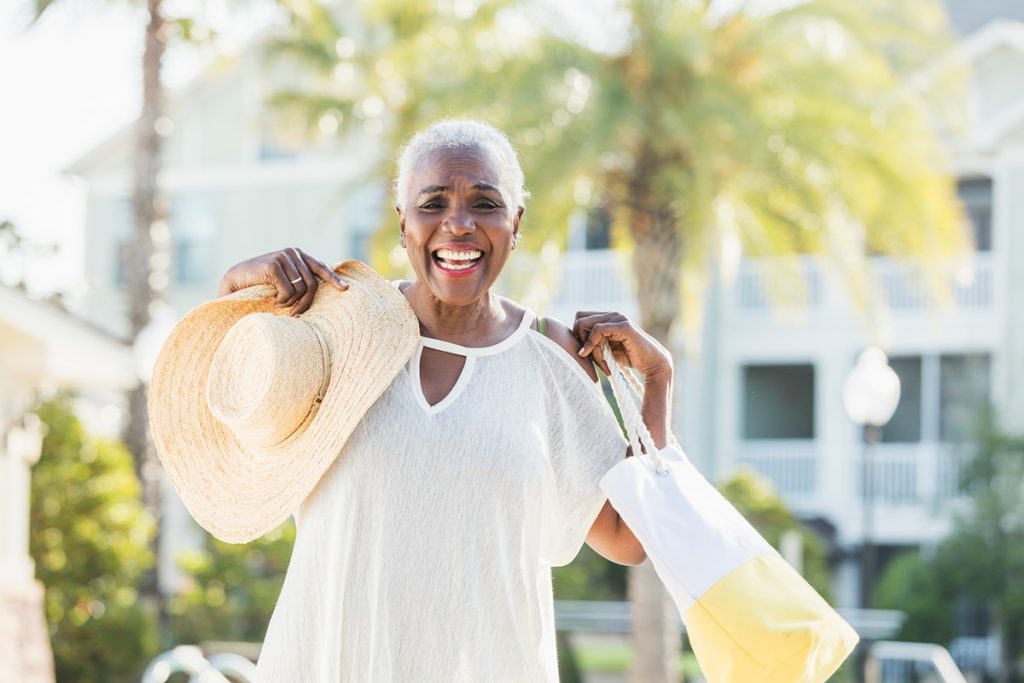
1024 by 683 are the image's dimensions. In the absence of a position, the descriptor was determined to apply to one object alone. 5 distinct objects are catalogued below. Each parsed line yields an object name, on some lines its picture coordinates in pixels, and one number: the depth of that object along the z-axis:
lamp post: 13.84
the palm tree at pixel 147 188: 16.44
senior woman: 2.60
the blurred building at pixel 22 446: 10.81
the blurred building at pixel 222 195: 26.39
